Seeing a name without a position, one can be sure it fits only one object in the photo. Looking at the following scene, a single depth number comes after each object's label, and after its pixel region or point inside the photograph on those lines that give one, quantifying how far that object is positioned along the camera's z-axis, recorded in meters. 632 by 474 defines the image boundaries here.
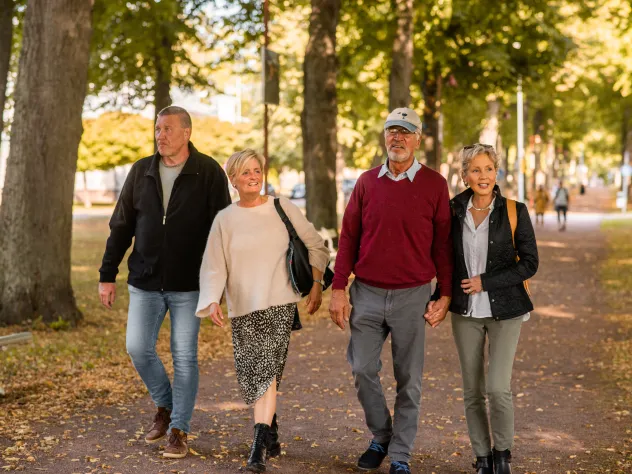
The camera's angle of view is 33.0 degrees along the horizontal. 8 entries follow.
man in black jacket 6.33
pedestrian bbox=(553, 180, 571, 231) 37.00
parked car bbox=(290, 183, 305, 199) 70.31
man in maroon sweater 5.83
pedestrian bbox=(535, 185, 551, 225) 39.56
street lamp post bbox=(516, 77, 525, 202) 47.50
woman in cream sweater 6.06
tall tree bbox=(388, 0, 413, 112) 21.97
